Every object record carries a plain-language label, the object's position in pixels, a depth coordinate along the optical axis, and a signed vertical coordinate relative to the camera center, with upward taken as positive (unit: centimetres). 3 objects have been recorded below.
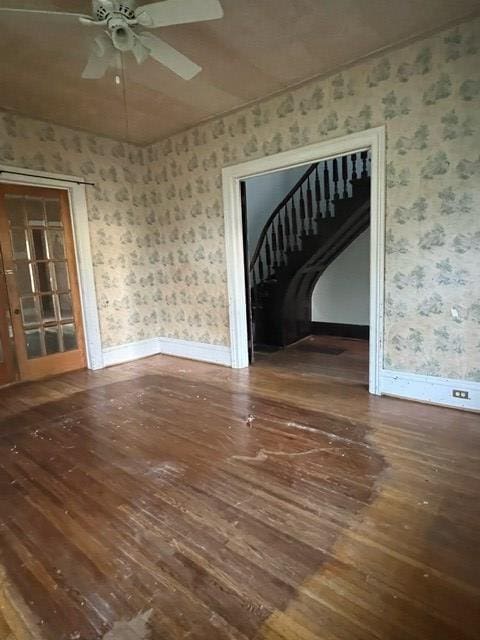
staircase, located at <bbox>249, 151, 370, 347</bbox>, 451 +28
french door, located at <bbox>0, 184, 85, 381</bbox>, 391 -10
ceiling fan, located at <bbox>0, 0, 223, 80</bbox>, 186 +136
